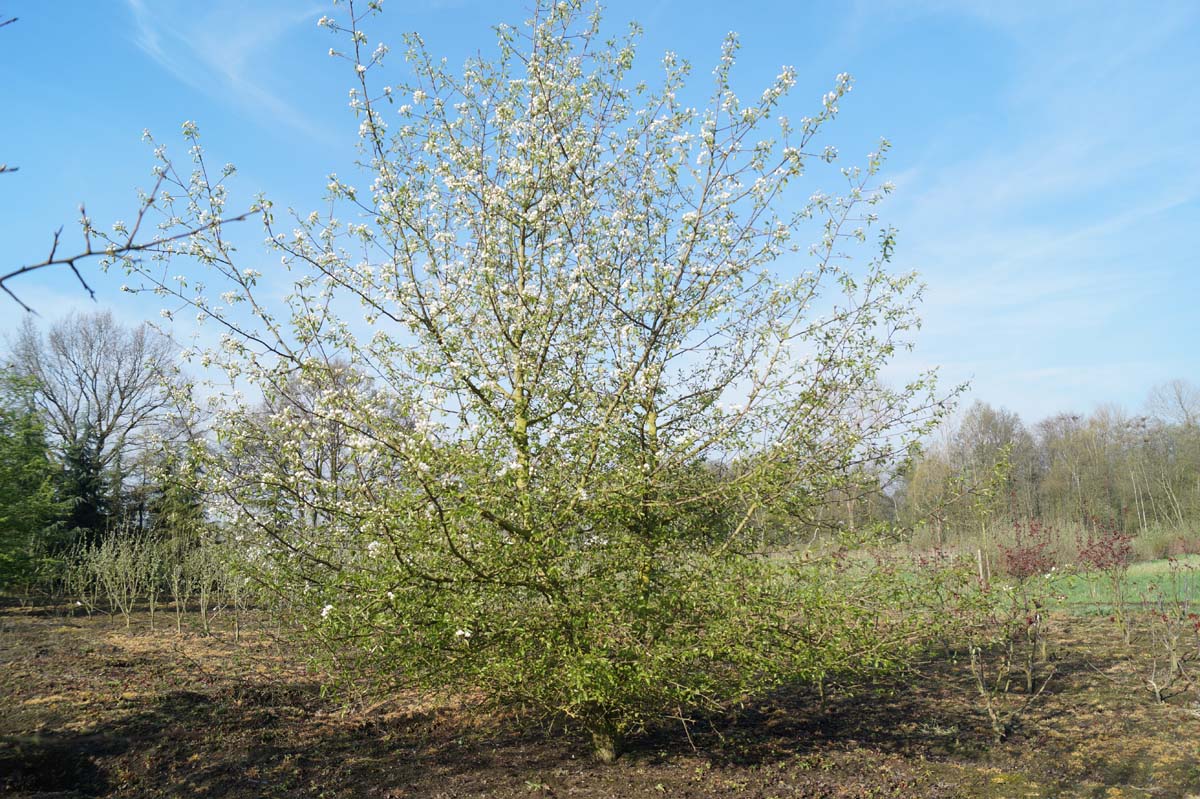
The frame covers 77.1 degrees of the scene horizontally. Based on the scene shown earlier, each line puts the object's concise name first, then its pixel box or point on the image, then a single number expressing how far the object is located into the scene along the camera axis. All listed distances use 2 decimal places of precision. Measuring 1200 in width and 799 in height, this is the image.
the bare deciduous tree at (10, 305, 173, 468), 25.02
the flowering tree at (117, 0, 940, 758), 4.46
